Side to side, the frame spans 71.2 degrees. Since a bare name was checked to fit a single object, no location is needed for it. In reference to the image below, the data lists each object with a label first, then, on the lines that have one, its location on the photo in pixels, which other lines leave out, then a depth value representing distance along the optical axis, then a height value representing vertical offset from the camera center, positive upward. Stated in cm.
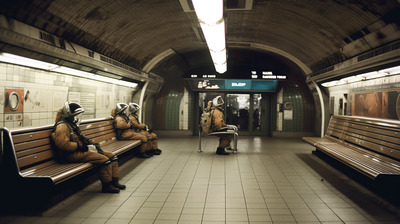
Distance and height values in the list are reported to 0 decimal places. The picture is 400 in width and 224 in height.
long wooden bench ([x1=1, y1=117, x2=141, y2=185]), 314 -64
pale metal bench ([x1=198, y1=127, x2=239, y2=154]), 715 -64
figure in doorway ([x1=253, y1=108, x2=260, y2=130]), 1202 -47
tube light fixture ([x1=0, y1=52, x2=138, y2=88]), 381 +68
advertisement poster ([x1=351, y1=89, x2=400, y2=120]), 535 +12
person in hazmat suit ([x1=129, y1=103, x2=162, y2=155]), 685 -60
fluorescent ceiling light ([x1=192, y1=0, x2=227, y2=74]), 324 +121
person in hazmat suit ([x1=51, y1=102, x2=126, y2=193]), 379 -59
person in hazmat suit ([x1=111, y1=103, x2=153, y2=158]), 629 -48
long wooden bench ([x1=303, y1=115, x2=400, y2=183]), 380 -68
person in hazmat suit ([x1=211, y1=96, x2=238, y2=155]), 729 -46
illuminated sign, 1079 +90
